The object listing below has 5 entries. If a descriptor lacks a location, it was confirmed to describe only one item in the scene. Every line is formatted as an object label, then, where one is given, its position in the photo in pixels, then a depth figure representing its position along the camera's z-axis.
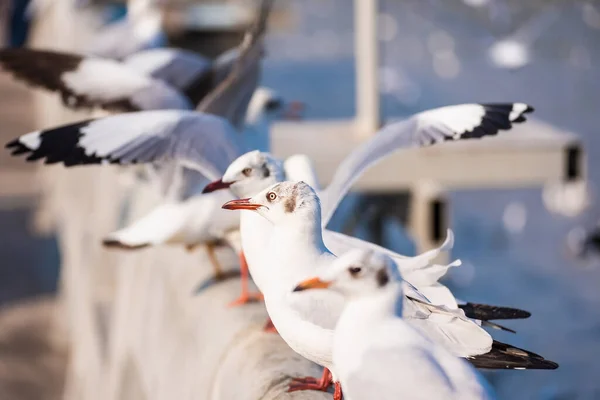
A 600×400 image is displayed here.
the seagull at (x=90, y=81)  6.55
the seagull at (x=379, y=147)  4.27
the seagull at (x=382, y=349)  2.52
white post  11.28
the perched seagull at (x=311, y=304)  3.06
